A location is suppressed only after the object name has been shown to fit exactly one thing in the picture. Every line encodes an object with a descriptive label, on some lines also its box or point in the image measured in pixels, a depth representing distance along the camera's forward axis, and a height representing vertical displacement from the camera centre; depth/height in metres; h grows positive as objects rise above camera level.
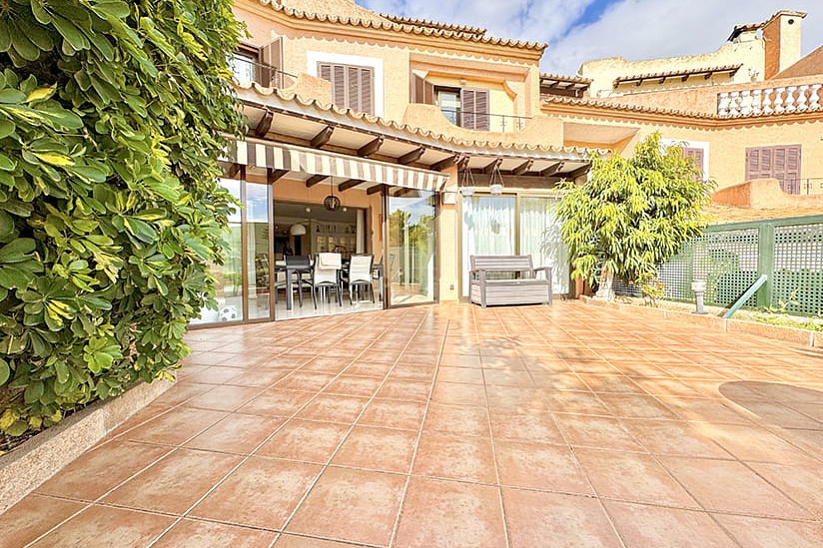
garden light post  5.92 -0.52
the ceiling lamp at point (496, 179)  8.78 +2.03
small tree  7.00 +1.04
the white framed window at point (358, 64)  9.65 +5.30
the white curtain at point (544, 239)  9.33 +0.59
